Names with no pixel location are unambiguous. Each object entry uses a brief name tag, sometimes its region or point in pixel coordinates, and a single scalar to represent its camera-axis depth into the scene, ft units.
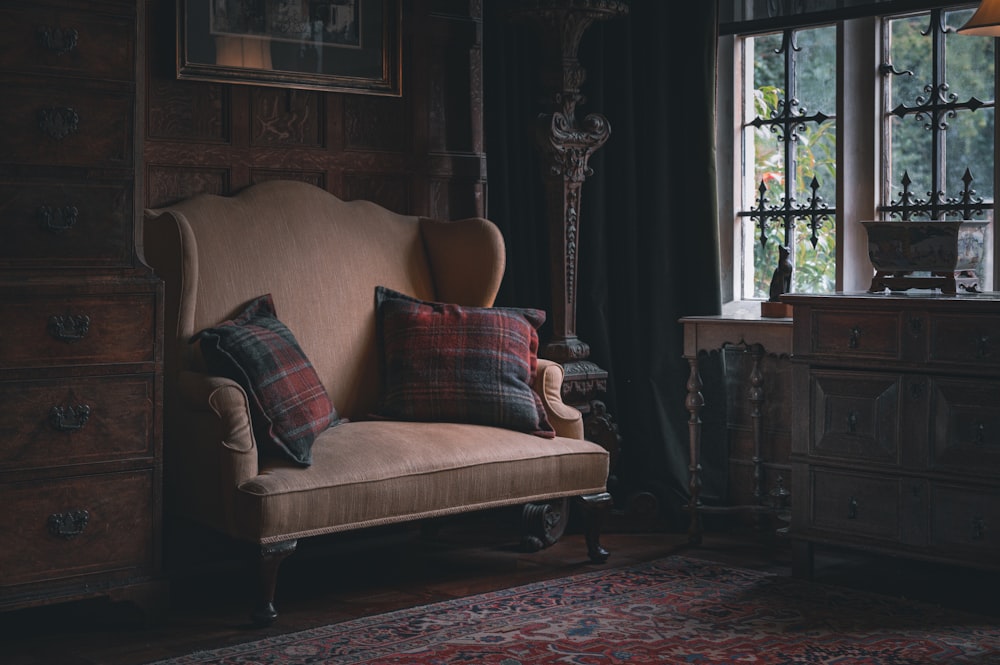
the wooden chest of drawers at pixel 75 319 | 9.94
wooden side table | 13.24
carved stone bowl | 11.60
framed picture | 12.57
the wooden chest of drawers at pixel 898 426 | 10.87
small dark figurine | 13.48
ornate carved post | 14.01
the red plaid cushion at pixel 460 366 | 12.16
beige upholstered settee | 10.48
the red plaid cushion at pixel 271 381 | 10.72
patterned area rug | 9.65
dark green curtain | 14.73
